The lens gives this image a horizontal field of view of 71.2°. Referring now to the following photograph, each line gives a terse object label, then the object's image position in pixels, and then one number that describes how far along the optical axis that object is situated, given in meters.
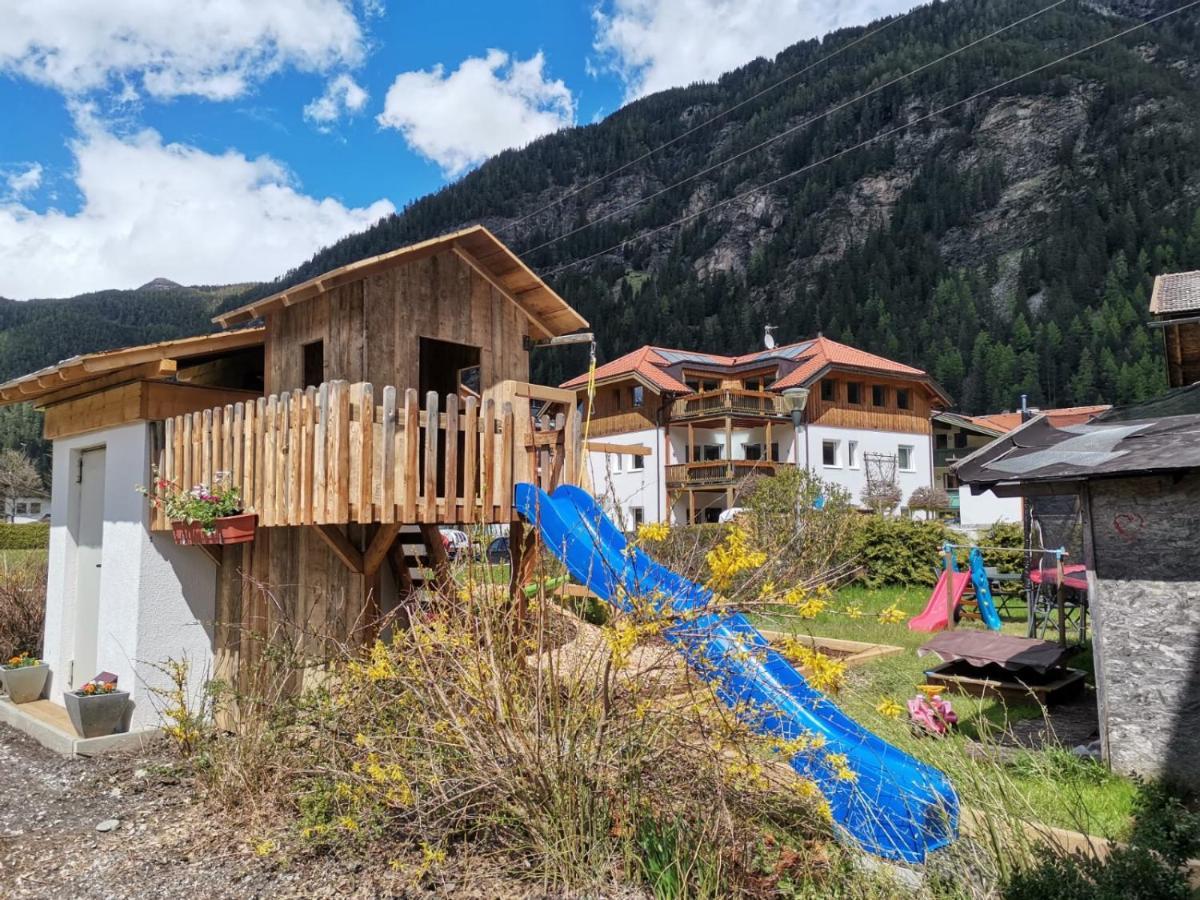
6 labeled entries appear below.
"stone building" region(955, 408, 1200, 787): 5.54
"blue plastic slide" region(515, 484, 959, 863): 3.90
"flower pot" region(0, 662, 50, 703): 9.04
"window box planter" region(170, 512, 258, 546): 6.91
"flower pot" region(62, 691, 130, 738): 7.39
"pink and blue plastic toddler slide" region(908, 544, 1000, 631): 13.85
